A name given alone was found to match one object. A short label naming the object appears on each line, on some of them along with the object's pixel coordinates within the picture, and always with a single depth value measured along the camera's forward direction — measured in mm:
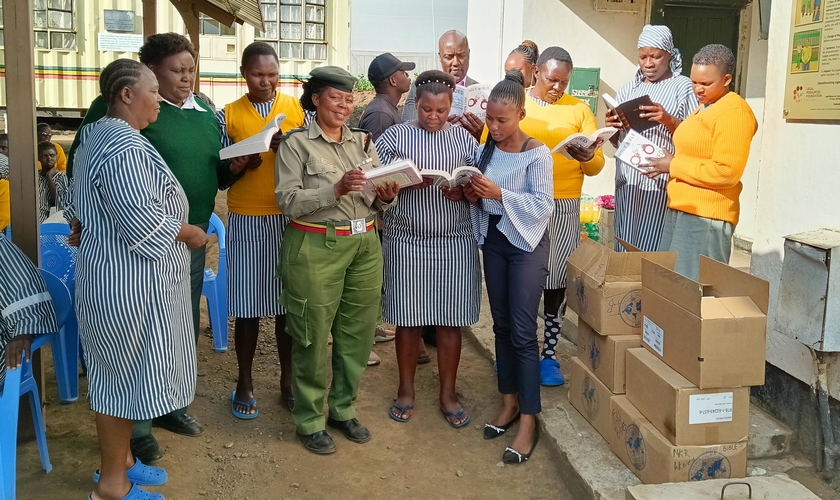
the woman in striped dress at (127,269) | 2734
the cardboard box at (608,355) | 3355
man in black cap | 4613
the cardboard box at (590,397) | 3465
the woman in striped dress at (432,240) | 3713
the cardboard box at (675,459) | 2867
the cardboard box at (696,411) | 2844
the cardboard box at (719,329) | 2754
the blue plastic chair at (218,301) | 5113
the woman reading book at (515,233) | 3455
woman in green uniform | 3414
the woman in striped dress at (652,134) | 4059
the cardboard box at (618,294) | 3402
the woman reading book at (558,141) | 4141
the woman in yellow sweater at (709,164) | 3434
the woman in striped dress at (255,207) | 3777
